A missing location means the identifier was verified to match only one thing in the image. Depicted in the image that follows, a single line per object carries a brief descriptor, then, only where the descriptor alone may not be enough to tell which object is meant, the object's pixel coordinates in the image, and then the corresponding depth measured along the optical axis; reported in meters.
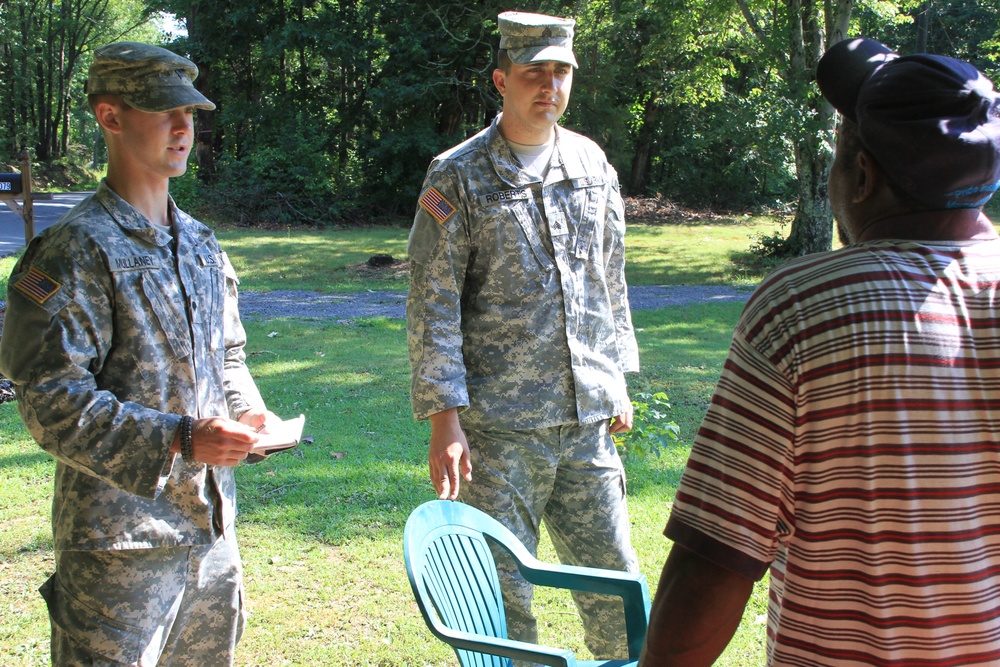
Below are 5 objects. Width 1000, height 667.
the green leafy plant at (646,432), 4.89
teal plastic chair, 2.20
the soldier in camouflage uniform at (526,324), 2.75
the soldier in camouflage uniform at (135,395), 2.05
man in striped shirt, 1.27
